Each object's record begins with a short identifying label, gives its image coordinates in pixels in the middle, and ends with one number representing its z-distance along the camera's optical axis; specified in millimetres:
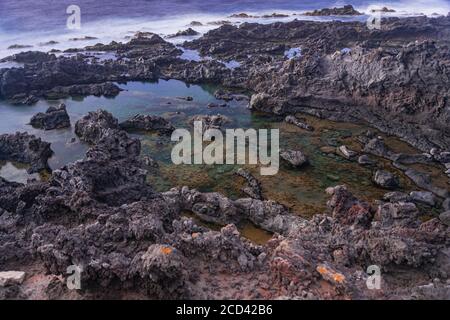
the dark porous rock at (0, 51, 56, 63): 46312
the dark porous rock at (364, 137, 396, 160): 25766
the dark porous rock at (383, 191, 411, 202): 20984
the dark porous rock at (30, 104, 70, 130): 31178
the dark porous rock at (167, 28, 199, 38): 60369
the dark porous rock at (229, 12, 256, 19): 73738
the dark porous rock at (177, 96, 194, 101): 36353
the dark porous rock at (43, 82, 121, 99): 38000
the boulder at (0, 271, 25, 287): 10945
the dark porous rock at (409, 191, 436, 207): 21062
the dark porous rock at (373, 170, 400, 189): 22438
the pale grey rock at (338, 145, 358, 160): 25719
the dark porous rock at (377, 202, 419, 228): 17219
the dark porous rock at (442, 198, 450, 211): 20562
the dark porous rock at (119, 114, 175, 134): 30286
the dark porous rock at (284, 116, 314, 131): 29844
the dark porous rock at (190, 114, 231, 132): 29656
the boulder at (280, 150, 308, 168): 24594
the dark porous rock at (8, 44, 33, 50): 53716
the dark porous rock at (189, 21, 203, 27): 67544
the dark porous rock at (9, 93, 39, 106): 36031
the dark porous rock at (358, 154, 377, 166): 24875
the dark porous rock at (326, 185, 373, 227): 17297
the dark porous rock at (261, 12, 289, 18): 72719
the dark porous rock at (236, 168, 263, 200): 21719
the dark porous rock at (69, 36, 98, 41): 58688
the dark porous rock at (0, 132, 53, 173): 25297
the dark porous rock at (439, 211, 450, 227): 19375
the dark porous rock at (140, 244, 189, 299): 9945
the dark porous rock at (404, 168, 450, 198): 21875
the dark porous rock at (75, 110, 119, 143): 28062
